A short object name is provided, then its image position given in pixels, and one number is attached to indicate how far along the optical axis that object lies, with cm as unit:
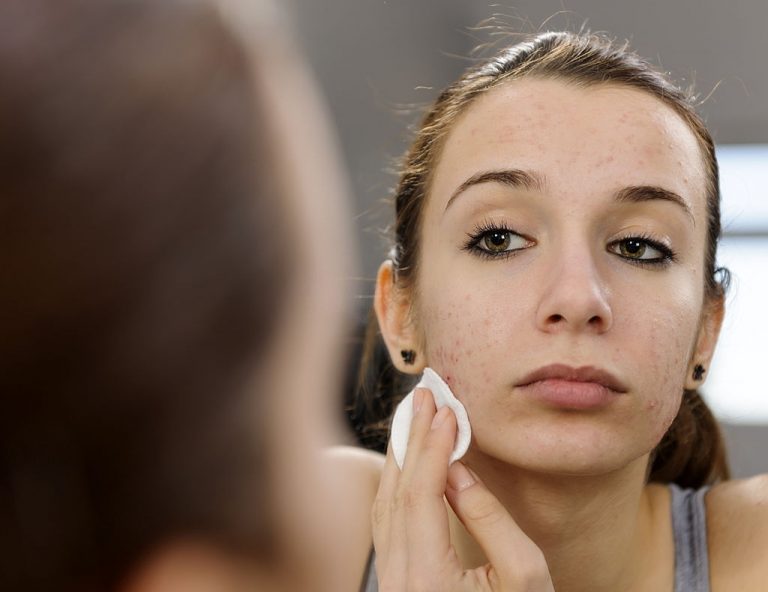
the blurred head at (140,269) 55
